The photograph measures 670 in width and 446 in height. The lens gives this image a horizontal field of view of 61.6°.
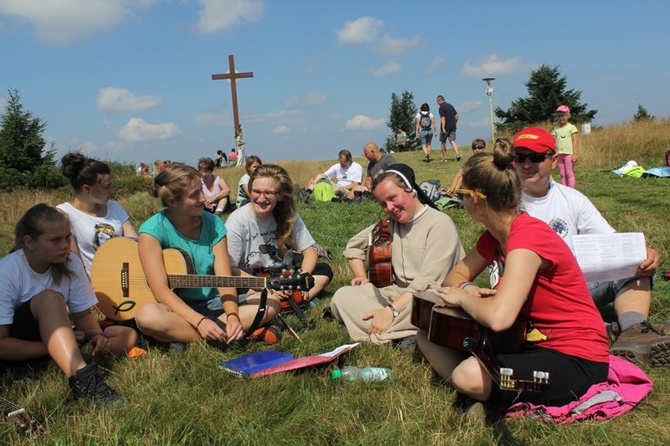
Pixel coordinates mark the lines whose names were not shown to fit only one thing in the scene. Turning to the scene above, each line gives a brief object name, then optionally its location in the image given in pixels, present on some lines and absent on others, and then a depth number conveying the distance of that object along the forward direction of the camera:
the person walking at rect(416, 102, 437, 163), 18.92
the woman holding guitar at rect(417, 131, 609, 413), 2.63
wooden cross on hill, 25.03
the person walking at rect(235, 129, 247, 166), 26.41
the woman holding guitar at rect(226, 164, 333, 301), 4.77
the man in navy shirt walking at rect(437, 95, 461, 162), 18.62
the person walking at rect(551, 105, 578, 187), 11.08
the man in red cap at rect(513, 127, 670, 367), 3.81
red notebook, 3.30
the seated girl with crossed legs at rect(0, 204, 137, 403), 3.35
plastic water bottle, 3.29
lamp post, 23.47
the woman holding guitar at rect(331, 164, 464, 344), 4.00
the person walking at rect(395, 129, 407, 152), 36.75
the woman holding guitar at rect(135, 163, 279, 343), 3.88
